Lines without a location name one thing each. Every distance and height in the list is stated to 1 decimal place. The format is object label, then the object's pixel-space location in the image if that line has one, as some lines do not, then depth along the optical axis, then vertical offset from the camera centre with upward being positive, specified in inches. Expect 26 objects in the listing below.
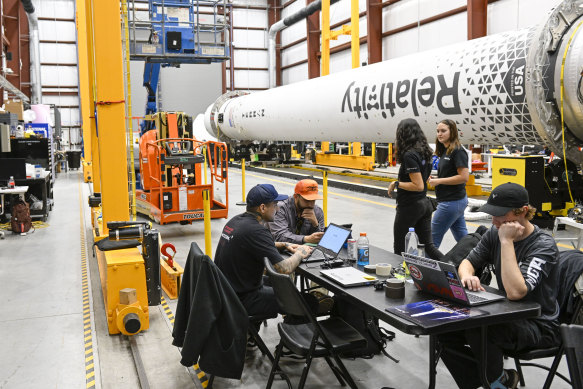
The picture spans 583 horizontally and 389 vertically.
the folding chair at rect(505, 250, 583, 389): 115.7 -36.1
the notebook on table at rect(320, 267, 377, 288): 127.5 -33.3
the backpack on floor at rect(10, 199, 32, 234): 355.9 -46.2
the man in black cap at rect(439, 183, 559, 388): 112.9 -32.1
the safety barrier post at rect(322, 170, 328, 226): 315.1 -27.8
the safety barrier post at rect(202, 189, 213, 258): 221.0 -34.5
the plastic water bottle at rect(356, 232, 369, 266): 147.0 -30.8
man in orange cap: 174.7 -25.7
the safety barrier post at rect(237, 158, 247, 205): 461.6 -37.3
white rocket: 255.6 +30.1
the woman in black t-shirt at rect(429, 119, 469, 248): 200.8 -15.8
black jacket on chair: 126.1 -43.4
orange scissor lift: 341.4 -25.1
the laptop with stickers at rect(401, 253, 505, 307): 109.7 -30.1
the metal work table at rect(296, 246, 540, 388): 101.9 -34.7
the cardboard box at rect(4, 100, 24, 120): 530.9 +41.2
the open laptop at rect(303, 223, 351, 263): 152.8 -29.6
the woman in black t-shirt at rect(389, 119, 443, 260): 187.2 -15.9
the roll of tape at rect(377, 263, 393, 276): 134.1 -32.1
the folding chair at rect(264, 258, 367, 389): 118.9 -46.8
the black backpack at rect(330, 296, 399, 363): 138.4 -49.8
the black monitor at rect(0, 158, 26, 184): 370.0 -13.6
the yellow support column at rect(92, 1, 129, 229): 199.9 +15.3
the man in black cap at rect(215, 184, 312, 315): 142.5 -29.5
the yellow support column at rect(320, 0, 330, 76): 740.0 +155.7
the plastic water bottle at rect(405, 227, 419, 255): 159.5 -30.5
